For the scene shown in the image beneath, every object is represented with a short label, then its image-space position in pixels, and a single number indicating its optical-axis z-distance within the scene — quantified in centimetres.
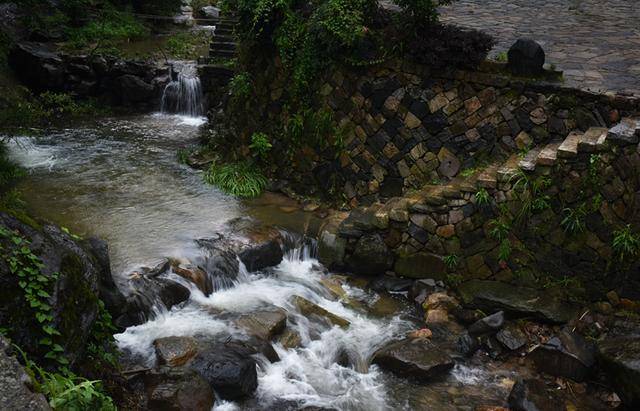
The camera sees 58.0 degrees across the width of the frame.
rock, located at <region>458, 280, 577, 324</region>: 770
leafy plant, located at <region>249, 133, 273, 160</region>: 1145
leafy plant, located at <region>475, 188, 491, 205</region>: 823
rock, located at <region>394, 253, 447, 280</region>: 873
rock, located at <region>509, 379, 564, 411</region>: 637
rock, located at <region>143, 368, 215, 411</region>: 590
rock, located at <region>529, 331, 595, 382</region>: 694
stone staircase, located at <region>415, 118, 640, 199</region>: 742
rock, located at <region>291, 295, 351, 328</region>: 801
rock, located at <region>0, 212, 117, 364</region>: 468
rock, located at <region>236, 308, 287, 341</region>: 745
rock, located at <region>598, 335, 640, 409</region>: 636
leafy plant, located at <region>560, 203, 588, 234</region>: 766
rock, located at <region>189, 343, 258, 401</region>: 638
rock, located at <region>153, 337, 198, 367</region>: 665
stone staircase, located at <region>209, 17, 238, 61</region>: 1702
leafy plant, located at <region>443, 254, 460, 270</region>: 859
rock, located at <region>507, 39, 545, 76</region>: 869
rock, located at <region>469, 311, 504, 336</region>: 761
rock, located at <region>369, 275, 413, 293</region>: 873
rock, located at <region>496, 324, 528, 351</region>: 743
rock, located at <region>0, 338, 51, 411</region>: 352
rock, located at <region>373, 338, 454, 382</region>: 701
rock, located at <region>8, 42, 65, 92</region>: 1572
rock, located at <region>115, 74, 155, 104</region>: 1620
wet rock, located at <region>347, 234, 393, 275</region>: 889
